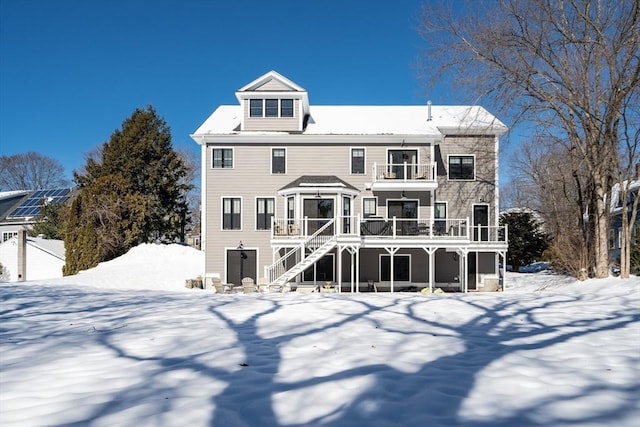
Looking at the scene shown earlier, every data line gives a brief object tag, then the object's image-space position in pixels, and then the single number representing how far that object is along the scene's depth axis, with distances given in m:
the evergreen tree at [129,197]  27.00
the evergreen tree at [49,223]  36.75
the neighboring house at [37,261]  30.03
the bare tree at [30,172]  59.53
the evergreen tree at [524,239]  33.28
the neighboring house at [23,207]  43.56
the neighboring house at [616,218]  31.01
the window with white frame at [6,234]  43.69
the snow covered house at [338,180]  22.55
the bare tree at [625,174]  14.30
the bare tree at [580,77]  14.02
